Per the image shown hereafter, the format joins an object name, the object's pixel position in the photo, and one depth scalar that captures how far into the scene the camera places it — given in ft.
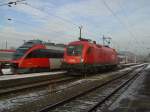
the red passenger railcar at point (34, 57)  104.47
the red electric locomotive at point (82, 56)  97.60
